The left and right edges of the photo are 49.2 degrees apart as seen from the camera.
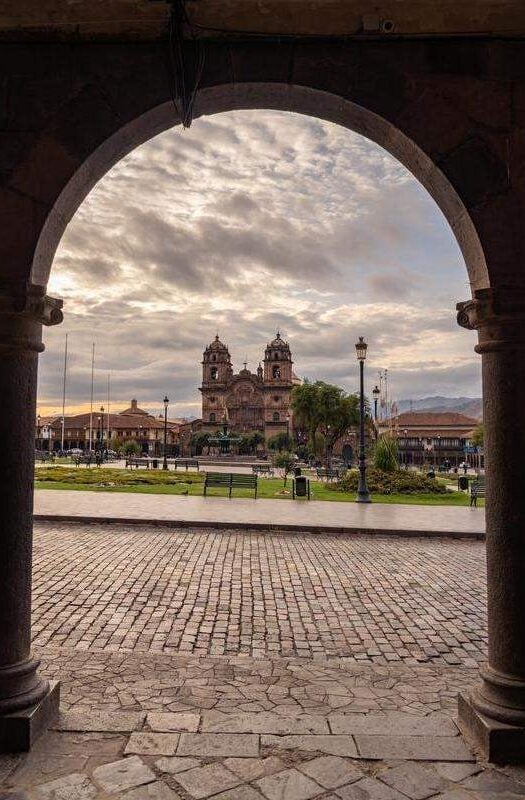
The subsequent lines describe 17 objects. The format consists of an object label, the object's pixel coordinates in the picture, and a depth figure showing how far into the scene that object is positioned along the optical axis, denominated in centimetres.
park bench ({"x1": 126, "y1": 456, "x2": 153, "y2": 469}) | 3824
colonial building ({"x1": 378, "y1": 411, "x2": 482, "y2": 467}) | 8319
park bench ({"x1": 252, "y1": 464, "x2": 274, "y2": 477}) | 3292
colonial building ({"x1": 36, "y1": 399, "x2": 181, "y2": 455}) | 10276
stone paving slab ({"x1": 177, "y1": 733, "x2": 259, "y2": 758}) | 322
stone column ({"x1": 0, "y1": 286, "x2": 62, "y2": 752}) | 342
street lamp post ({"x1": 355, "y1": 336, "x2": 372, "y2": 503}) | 1747
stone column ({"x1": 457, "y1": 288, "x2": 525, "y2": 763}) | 335
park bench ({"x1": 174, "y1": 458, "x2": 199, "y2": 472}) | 4158
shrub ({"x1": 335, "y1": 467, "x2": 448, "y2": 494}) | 2078
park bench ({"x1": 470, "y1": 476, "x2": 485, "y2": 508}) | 1670
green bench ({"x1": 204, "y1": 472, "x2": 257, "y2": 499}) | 1778
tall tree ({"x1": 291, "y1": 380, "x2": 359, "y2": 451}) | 5184
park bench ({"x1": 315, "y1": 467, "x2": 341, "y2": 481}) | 2872
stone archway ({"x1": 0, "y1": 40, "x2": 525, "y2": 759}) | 346
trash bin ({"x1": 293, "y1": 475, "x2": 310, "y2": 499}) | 1789
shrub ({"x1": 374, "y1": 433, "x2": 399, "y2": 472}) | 2316
